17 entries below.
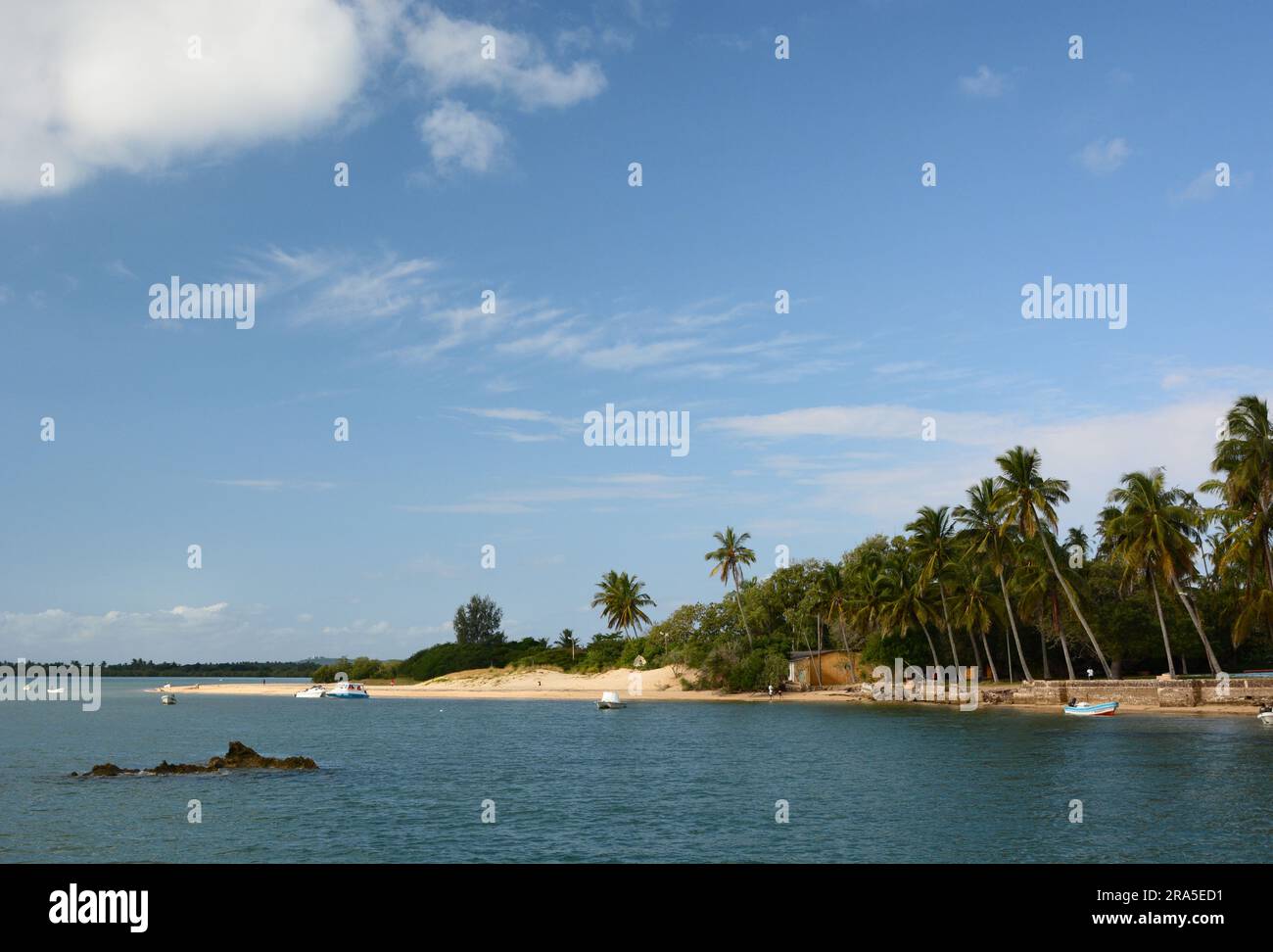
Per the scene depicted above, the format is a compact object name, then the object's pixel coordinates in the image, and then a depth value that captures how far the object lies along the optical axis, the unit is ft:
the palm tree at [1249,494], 209.15
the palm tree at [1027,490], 246.27
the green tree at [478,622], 612.29
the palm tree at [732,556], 382.01
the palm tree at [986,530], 270.87
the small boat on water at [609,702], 319.06
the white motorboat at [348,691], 460.96
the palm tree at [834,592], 341.82
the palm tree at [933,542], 297.12
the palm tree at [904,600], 304.03
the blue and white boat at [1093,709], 219.61
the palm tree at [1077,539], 351.21
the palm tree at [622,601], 455.63
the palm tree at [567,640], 505.25
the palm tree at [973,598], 282.56
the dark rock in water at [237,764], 148.15
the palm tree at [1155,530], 222.48
